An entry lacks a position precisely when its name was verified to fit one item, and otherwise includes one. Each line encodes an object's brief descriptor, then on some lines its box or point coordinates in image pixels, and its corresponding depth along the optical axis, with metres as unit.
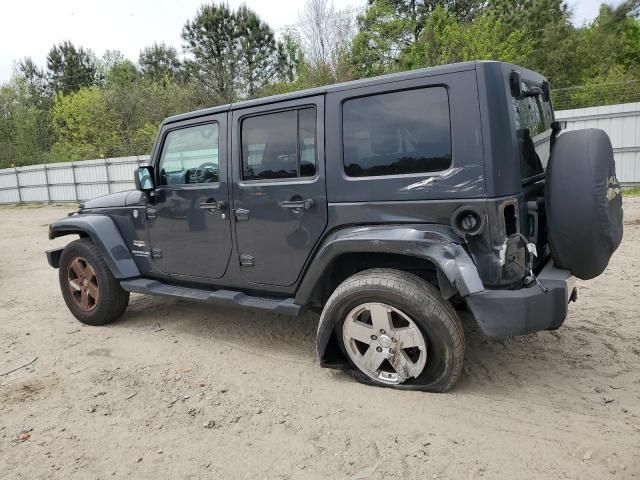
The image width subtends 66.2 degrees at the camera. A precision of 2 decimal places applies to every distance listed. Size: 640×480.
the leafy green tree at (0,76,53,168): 31.17
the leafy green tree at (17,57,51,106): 40.42
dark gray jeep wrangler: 2.74
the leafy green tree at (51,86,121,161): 32.44
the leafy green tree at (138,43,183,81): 43.66
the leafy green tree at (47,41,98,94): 41.62
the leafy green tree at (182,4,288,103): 32.84
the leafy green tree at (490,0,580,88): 22.67
